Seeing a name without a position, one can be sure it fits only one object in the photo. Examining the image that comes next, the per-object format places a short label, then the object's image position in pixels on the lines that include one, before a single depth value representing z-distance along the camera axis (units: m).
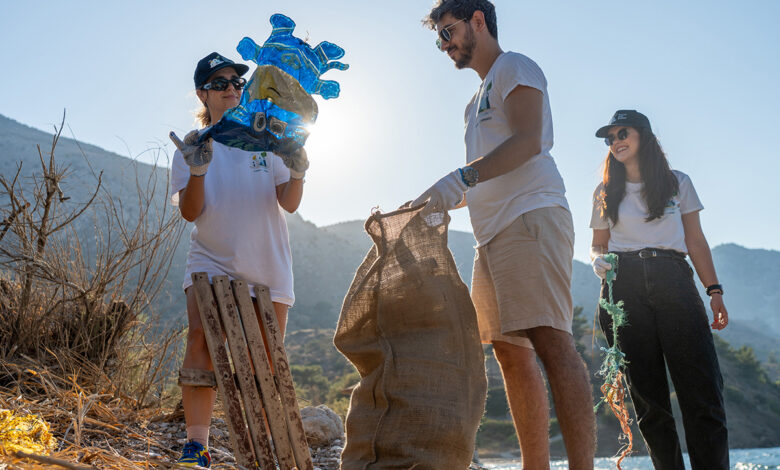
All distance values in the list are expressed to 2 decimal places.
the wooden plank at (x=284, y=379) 2.30
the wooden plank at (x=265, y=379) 2.27
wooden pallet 2.22
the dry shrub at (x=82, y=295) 3.61
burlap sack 1.86
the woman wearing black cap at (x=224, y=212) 2.25
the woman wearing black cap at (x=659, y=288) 2.67
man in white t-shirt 2.07
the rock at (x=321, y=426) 3.46
